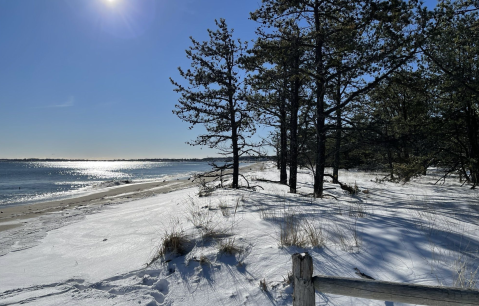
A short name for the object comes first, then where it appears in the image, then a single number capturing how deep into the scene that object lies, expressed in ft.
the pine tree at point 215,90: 44.01
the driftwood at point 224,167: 42.78
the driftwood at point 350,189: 38.45
